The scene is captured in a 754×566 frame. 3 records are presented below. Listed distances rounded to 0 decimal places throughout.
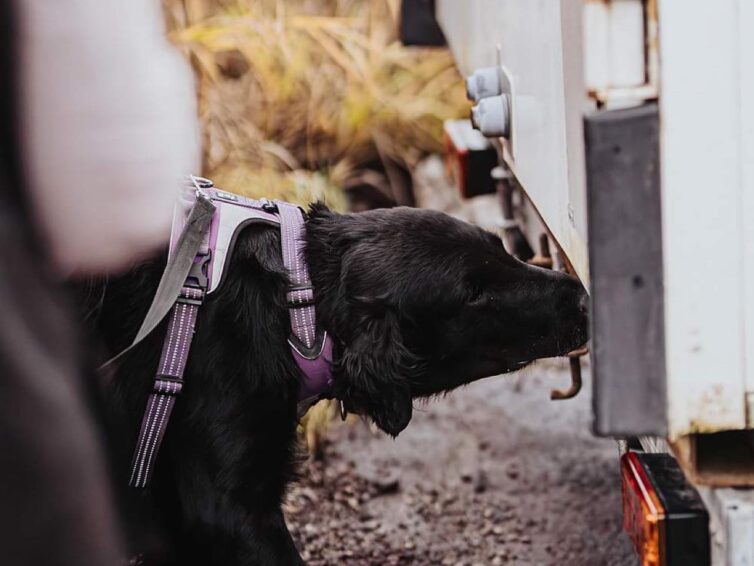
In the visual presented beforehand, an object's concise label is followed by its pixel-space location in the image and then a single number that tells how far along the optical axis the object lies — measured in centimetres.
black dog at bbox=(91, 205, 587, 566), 208
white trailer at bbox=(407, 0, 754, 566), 178
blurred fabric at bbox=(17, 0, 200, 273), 162
